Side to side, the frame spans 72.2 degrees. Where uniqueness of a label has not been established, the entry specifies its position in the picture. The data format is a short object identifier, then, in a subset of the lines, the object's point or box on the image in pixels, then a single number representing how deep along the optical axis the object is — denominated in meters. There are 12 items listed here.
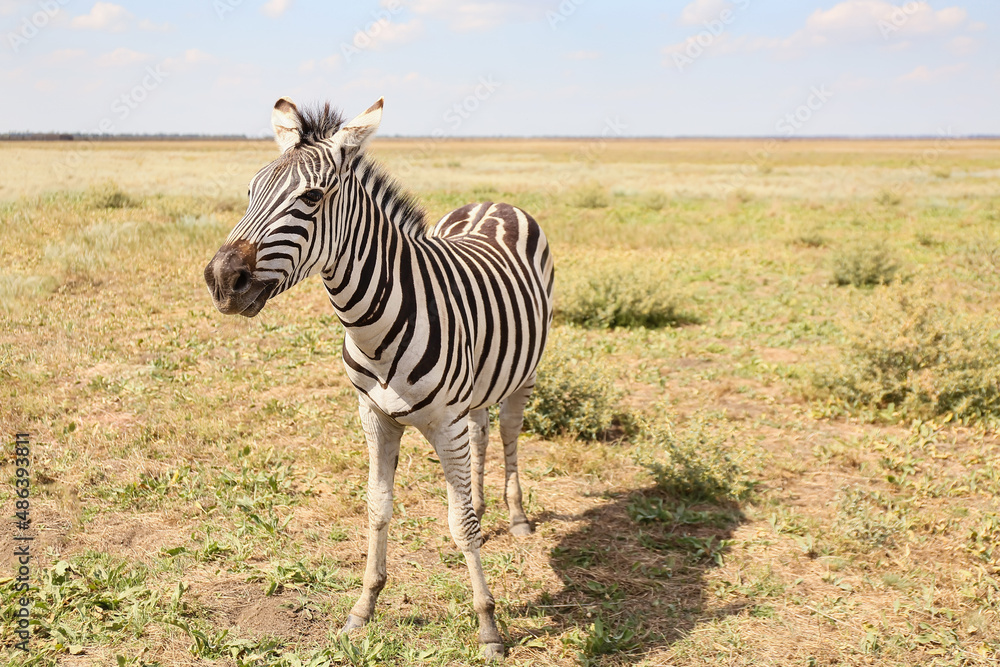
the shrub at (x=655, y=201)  24.82
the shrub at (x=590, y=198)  25.06
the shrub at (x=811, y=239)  16.36
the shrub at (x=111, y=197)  18.11
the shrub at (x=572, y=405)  6.43
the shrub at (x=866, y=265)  12.30
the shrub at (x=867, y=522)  4.61
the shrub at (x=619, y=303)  10.25
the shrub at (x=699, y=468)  5.40
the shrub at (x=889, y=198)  24.61
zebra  2.80
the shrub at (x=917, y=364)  6.73
